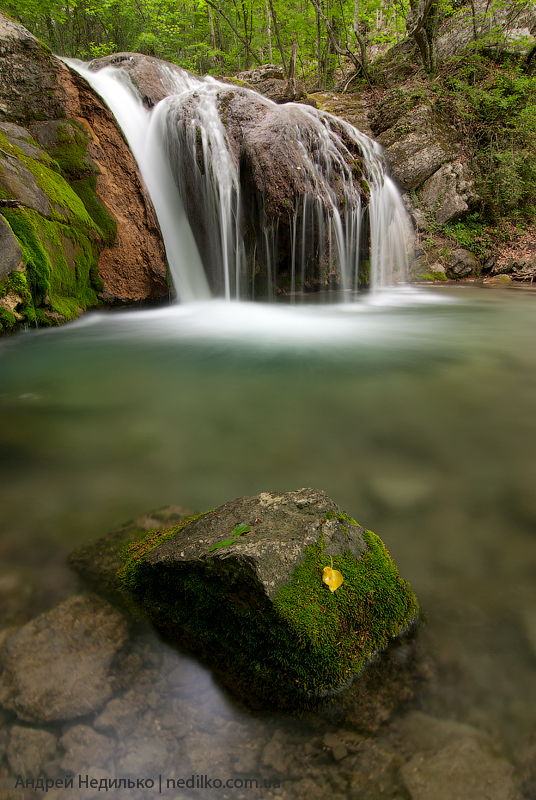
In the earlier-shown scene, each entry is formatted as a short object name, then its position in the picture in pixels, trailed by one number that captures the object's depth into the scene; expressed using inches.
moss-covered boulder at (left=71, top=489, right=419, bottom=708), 51.6
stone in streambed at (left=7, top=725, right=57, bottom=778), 44.6
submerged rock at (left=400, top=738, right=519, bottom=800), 41.9
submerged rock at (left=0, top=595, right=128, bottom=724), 50.3
